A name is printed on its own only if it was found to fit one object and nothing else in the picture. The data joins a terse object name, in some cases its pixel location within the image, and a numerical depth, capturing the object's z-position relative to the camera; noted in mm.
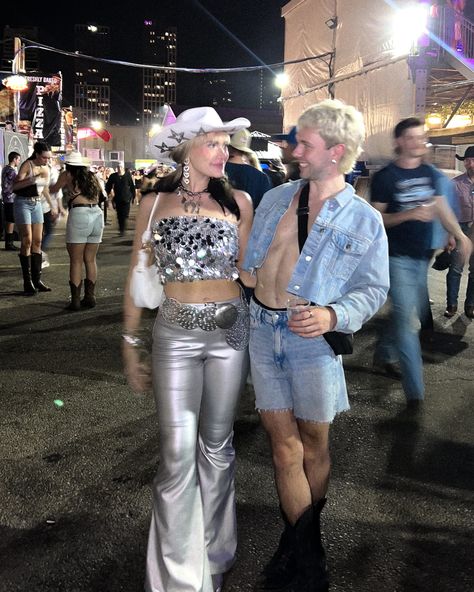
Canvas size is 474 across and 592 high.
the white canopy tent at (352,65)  14781
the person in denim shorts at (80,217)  7852
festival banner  21172
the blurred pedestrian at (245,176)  4527
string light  15748
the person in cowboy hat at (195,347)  2432
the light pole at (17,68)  19906
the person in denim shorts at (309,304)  2367
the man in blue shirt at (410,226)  4781
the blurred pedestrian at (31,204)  8852
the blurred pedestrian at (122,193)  18531
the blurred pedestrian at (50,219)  10109
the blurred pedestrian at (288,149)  4559
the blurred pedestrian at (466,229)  7879
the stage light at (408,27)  12516
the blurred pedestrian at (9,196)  13719
